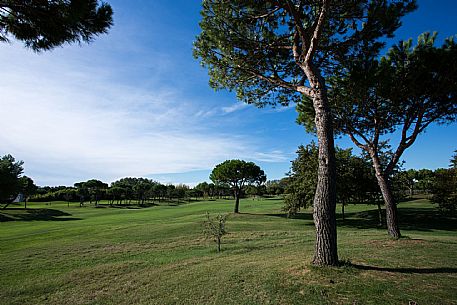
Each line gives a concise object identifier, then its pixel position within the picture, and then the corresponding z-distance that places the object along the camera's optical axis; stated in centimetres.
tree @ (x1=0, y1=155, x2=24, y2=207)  2628
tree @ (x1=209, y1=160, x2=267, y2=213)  4091
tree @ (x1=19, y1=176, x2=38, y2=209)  5858
